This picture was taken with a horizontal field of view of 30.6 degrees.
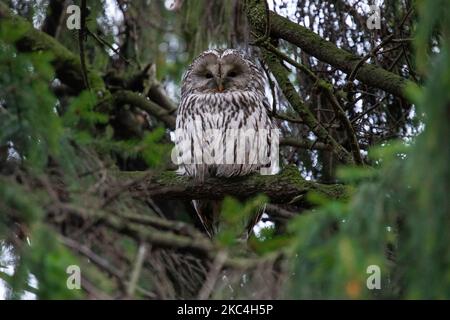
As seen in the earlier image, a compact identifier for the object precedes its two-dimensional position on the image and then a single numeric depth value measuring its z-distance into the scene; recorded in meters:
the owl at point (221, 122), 4.81
